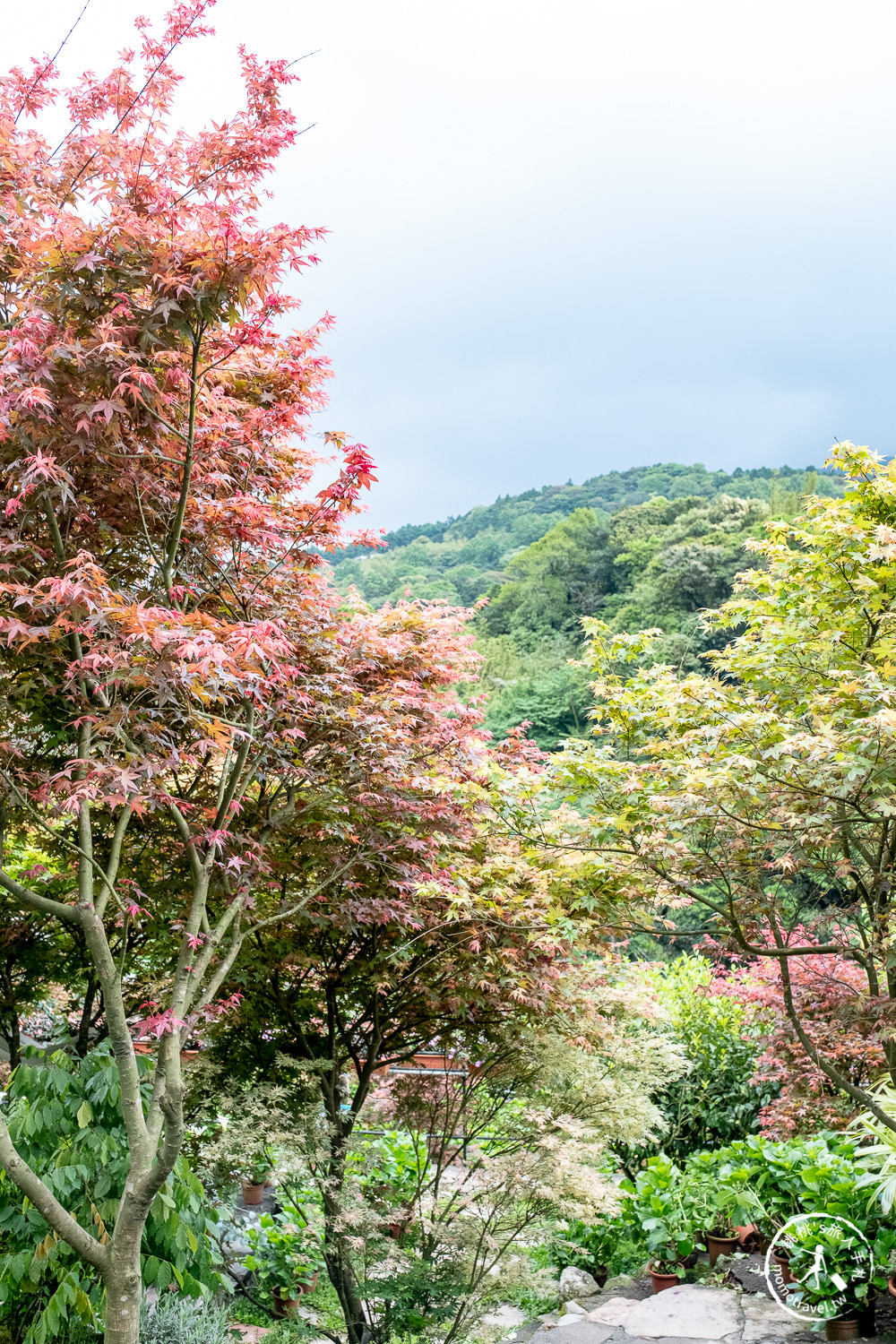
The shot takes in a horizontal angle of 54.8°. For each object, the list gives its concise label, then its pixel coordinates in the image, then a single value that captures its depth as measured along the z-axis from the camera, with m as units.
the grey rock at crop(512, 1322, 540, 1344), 4.77
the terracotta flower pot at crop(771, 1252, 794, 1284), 4.50
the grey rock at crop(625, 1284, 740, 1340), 4.34
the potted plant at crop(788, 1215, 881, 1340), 3.99
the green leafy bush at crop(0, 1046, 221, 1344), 3.36
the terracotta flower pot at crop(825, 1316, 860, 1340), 3.98
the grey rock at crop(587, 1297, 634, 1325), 4.71
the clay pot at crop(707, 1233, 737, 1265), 5.11
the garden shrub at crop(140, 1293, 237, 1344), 3.41
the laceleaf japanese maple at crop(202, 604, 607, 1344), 4.09
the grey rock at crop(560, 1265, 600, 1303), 5.28
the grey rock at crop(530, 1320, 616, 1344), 4.52
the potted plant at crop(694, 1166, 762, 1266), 4.93
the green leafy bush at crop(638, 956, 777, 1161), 7.07
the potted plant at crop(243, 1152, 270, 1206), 4.30
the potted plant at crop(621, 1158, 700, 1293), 5.10
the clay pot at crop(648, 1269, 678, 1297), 5.05
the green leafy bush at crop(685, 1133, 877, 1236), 4.22
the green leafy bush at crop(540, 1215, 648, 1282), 5.52
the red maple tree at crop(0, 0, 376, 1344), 2.84
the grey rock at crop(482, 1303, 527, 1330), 5.17
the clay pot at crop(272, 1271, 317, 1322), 5.14
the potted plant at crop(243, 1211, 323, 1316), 5.14
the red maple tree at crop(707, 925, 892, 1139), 5.35
